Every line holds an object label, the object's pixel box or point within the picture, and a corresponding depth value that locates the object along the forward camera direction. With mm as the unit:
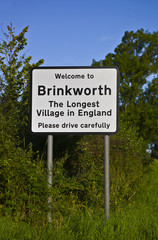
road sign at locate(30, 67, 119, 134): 5953
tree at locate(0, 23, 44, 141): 13469
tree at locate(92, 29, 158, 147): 27503
